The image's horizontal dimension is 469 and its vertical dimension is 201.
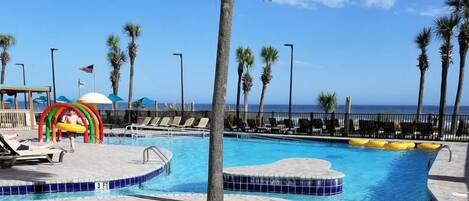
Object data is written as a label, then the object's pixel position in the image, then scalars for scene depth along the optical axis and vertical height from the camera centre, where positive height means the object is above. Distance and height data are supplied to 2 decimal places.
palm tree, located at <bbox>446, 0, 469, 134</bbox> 20.78 +1.59
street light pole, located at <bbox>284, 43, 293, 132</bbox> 24.07 +1.07
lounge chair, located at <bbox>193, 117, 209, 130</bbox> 21.98 -2.25
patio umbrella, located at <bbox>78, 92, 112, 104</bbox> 15.97 -0.81
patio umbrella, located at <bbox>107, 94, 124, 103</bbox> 25.91 -1.23
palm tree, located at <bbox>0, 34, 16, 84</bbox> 40.90 +2.59
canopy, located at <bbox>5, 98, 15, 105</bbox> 35.62 -2.19
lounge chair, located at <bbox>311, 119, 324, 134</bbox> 21.11 -2.06
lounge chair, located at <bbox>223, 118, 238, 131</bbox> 23.51 -2.48
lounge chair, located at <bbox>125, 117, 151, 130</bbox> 23.99 -2.37
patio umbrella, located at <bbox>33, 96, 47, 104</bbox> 32.25 -1.79
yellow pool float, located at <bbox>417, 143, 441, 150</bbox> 16.73 -2.35
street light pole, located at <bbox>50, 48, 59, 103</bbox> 27.51 +0.21
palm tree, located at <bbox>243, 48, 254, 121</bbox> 32.97 +0.13
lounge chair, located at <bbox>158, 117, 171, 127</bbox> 23.54 -2.32
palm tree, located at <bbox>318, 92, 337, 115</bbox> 27.47 -1.21
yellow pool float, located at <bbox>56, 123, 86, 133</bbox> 13.59 -1.57
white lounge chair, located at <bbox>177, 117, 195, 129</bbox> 22.78 -2.27
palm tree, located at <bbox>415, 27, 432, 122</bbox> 24.75 +1.60
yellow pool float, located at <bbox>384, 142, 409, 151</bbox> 16.91 -2.40
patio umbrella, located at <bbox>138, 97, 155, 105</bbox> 29.00 -1.53
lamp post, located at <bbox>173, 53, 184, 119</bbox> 28.83 -0.53
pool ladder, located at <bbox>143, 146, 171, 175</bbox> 10.89 -2.07
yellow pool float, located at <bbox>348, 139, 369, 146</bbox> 18.30 -2.46
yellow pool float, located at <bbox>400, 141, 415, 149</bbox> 17.25 -2.35
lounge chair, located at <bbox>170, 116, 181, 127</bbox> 23.50 -2.29
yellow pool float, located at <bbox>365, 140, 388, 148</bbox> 17.61 -2.41
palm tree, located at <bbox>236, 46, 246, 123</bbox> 32.66 +1.57
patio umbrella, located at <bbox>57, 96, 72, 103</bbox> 24.45 -1.28
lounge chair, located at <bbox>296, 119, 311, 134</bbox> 21.41 -2.12
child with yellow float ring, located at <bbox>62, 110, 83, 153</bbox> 13.01 -1.43
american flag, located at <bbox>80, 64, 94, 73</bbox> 25.50 +0.41
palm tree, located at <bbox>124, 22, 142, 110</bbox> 35.07 +2.70
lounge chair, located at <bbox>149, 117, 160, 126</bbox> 23.66 -2.31
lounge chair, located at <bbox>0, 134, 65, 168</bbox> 9.72 -1.77
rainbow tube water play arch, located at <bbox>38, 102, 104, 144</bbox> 14.91 -1.47
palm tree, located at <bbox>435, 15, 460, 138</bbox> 21.56 +2.04
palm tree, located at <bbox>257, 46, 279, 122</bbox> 32.09 +1.31
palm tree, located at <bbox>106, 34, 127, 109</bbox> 36.19 +1.37
